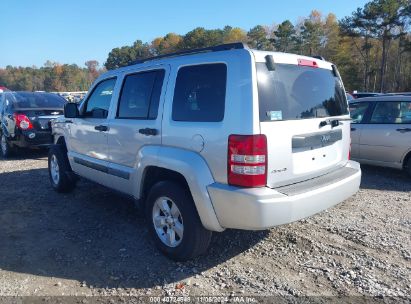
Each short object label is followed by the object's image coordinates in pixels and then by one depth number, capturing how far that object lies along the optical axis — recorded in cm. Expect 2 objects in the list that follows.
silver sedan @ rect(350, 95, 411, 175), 679
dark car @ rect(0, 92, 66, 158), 918
